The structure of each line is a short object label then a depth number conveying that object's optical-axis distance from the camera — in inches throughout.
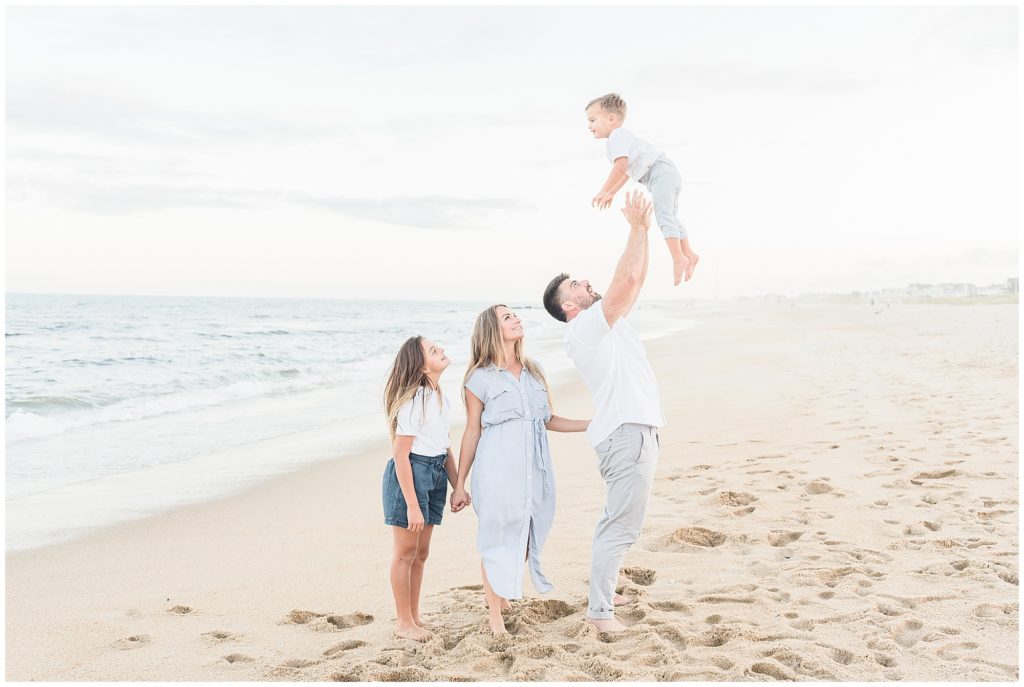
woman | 155.2
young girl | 155.3
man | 150.8
